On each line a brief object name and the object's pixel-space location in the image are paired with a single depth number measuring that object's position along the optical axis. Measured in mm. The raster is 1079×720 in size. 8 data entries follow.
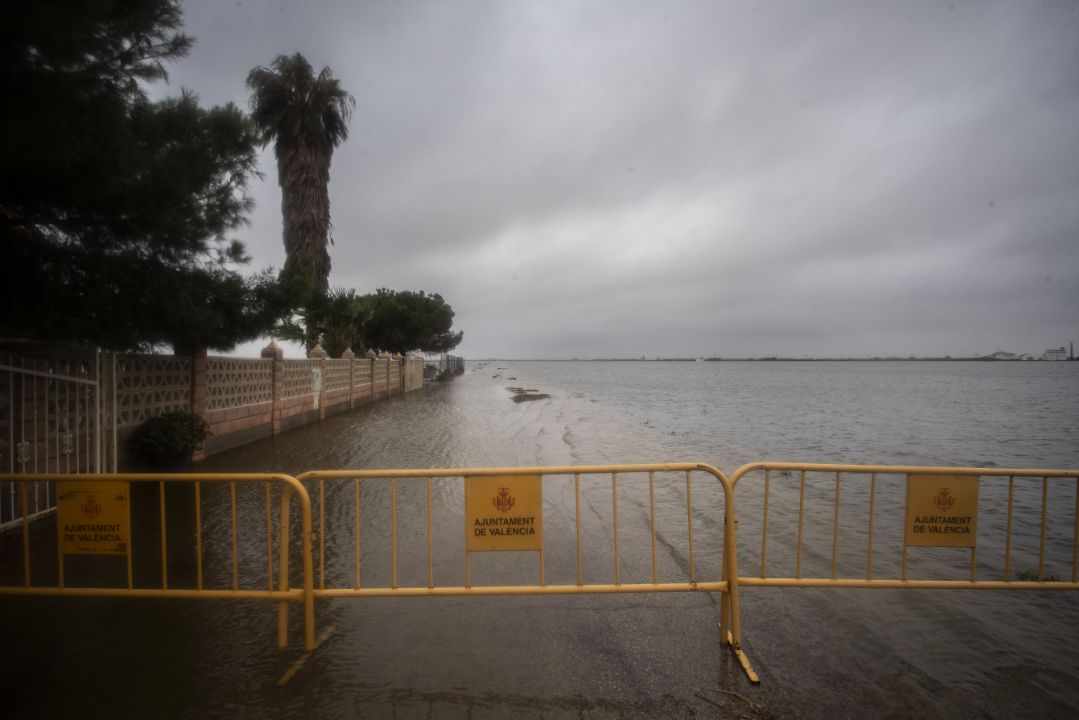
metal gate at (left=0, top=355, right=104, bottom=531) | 5582
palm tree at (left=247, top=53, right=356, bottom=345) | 23750
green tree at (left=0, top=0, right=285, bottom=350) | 4160
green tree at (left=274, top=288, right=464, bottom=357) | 26188
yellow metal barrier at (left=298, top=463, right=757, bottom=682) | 3434
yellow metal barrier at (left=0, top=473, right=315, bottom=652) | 3408
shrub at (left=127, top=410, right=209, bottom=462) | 7875
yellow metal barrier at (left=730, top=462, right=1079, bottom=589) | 3633
